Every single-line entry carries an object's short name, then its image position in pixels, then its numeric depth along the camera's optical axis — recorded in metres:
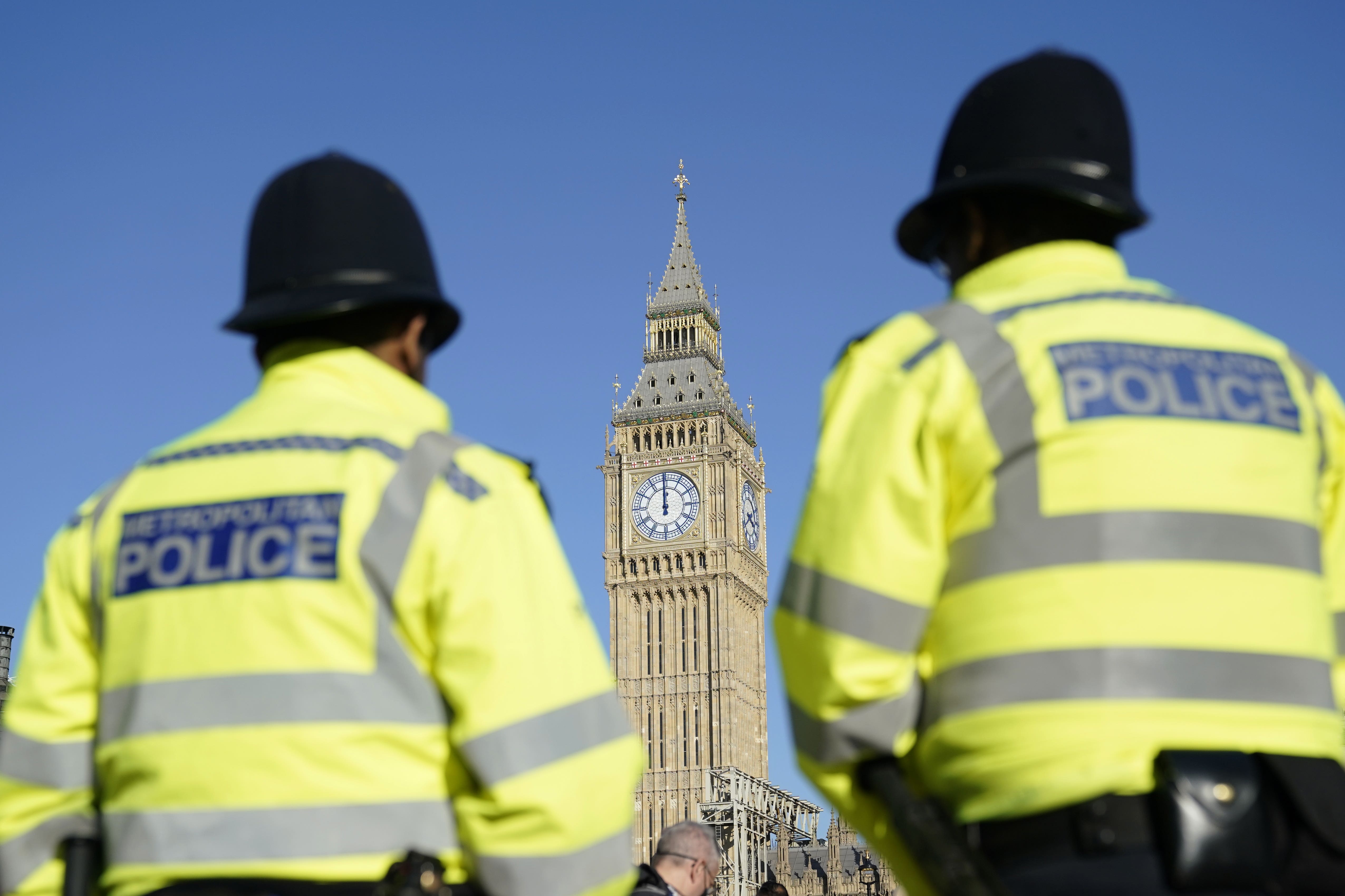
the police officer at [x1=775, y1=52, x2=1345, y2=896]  2.51
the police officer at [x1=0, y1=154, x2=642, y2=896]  2.70
